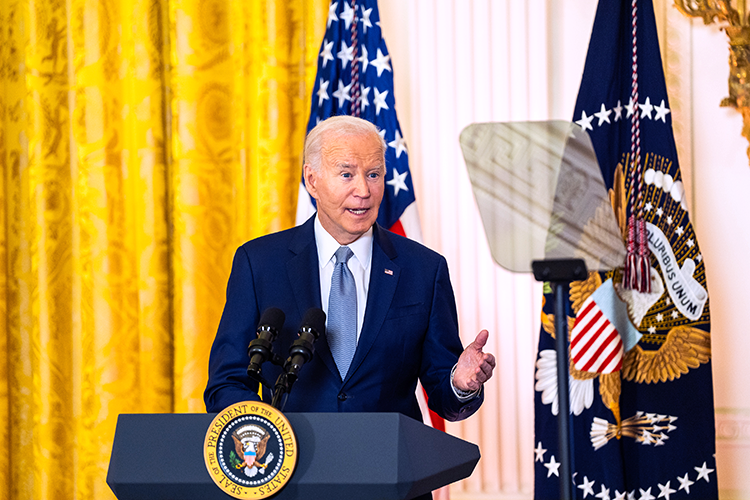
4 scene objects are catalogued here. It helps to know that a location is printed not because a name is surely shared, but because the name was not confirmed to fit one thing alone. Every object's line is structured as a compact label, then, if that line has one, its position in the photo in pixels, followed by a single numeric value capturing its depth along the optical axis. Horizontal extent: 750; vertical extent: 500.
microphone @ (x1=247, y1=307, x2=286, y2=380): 4.21
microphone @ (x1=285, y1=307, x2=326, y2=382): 4.21
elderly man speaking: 4.56
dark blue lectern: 4.11
